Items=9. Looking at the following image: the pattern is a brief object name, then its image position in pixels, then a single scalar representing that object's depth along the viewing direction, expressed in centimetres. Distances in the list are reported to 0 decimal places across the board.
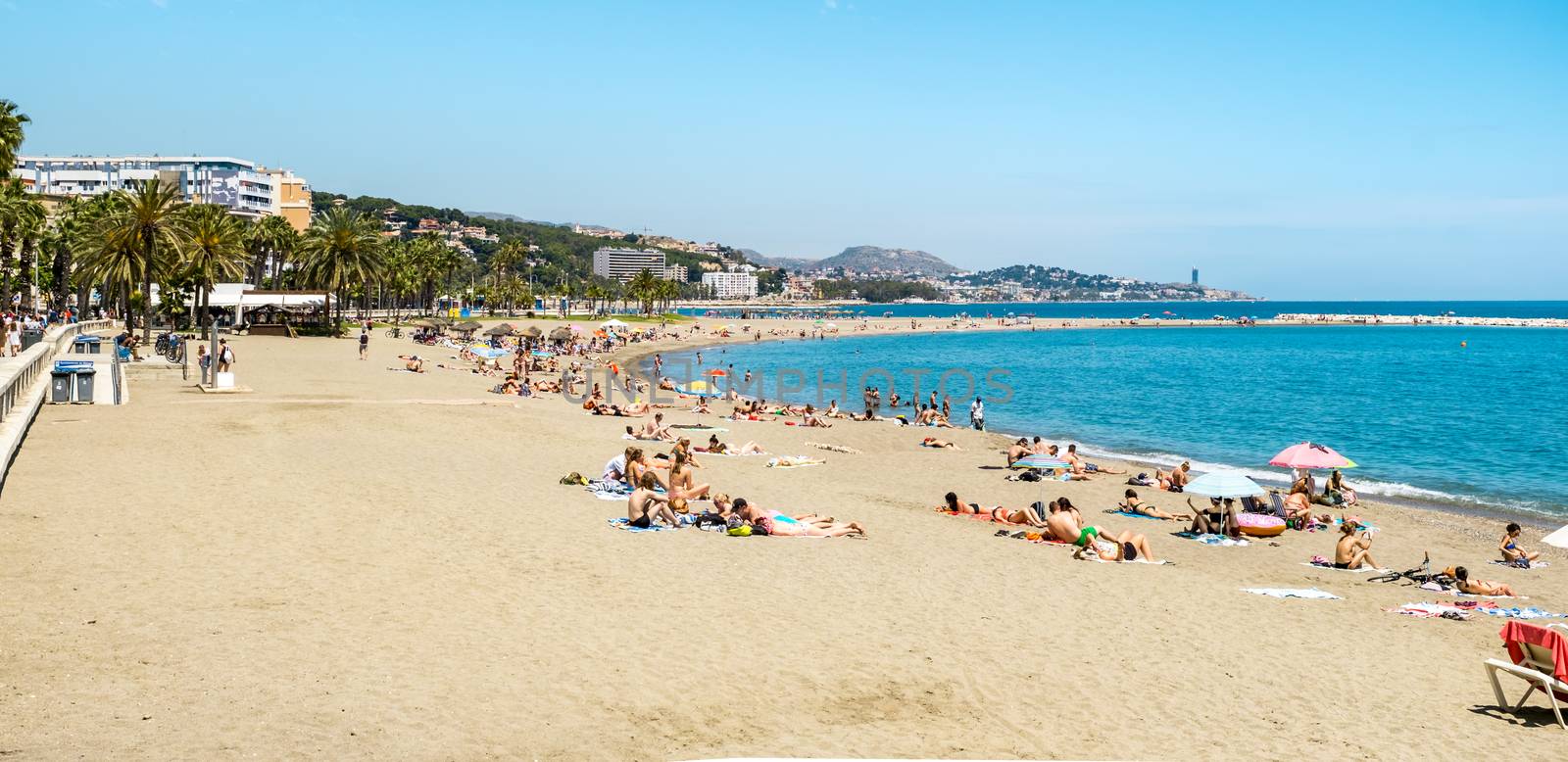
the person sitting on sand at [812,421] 3155
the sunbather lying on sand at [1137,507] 1869
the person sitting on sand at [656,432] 2592
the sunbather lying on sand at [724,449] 2375
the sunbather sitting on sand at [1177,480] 2178
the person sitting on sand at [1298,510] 1803
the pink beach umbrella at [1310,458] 1944
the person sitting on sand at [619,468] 1747
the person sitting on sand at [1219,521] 1705
